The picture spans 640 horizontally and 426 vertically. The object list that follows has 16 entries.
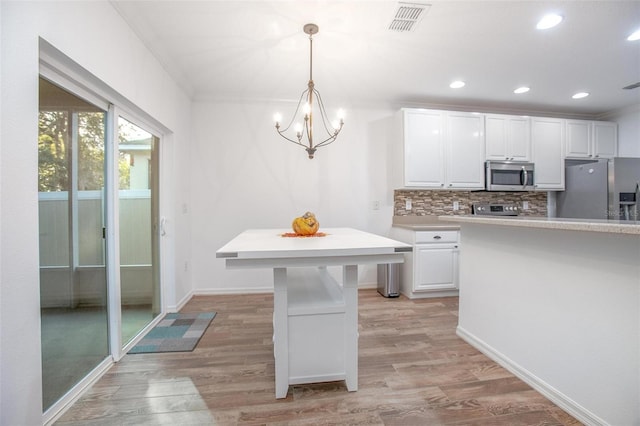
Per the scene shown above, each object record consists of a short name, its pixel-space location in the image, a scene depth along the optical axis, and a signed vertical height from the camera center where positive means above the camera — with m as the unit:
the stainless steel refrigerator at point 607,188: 3.26 +0.25
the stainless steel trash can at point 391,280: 3.22 -0.89
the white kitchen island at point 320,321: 1.40 -0.65
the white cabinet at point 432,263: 3.14 -0.65
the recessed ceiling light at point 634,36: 2.13 +1.44
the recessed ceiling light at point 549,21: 1.95 +1.44
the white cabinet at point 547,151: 3.61 +0.80
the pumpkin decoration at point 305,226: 2.01 -0.12
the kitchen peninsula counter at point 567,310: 1.17 -0.57
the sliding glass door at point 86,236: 1.41 -0.16
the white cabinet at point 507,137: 3.48 +0.97
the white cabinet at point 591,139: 3.68 +1.00
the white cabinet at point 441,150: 3.32 +0.77
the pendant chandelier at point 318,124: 3.38 +1.15
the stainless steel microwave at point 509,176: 3.46 +0.45
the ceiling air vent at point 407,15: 1.84 +1.44
